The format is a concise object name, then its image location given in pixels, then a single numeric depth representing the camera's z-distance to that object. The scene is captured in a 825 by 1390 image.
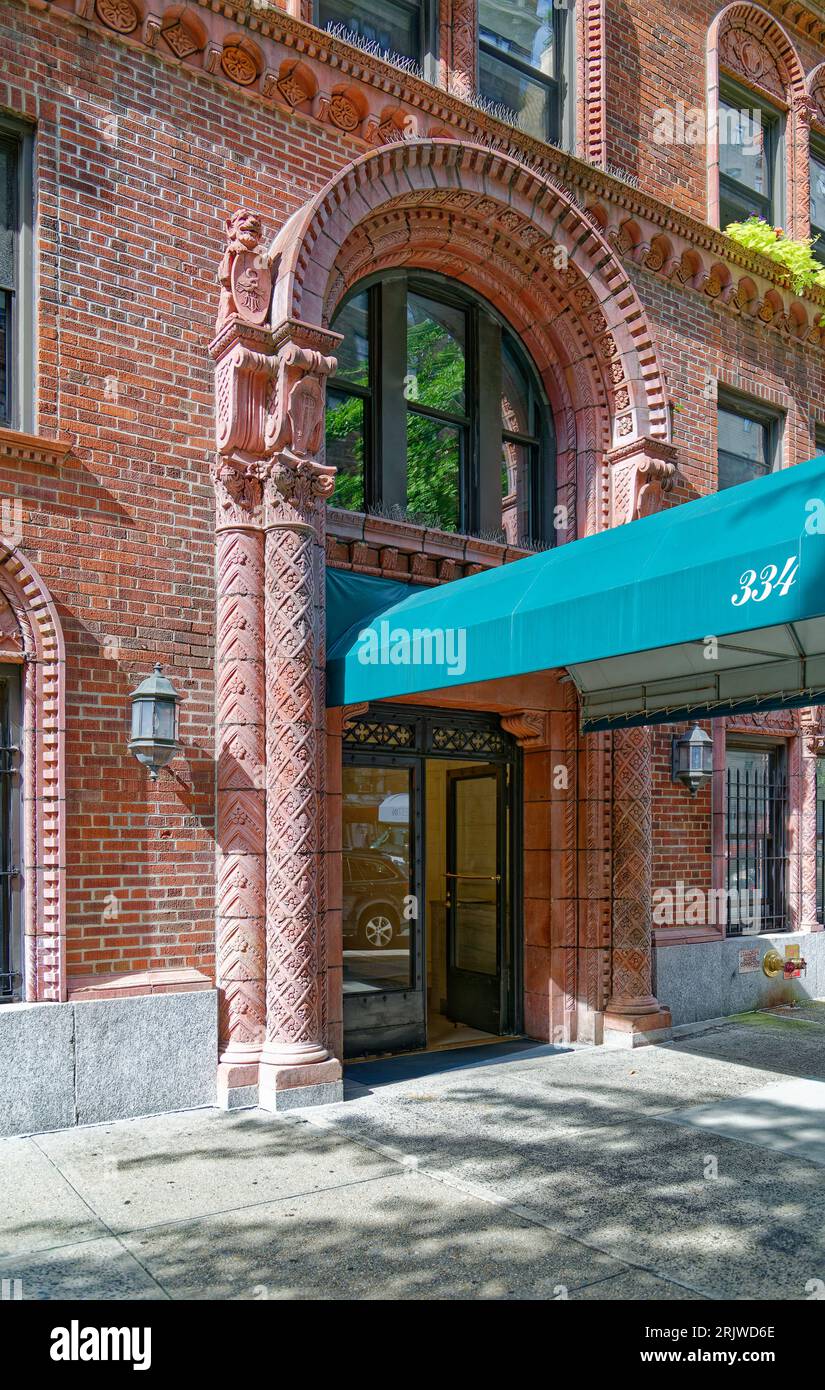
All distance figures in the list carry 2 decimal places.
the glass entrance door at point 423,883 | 8.97
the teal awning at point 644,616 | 5.45
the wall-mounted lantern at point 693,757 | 10.70
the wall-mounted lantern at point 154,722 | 7.12
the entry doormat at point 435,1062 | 8.44
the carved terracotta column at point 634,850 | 9.75
